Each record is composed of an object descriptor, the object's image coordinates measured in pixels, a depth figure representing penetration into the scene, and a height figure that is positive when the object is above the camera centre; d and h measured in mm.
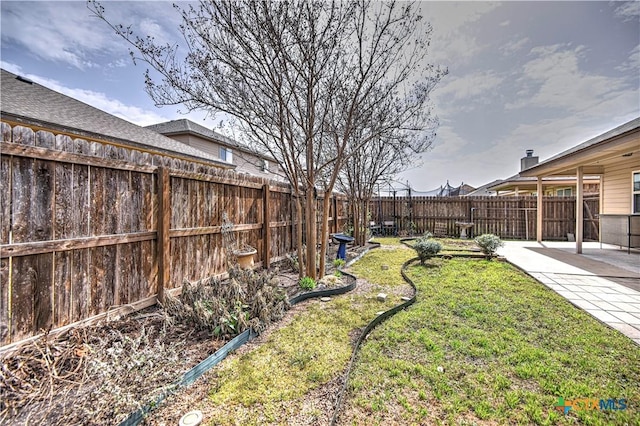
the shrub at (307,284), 4348 -1204
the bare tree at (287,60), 3754 +2447
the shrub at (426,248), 6152 -868
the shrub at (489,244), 6750 -825
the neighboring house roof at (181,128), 12102 +4066
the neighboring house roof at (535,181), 11436 +1437
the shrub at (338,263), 5927 -1155
